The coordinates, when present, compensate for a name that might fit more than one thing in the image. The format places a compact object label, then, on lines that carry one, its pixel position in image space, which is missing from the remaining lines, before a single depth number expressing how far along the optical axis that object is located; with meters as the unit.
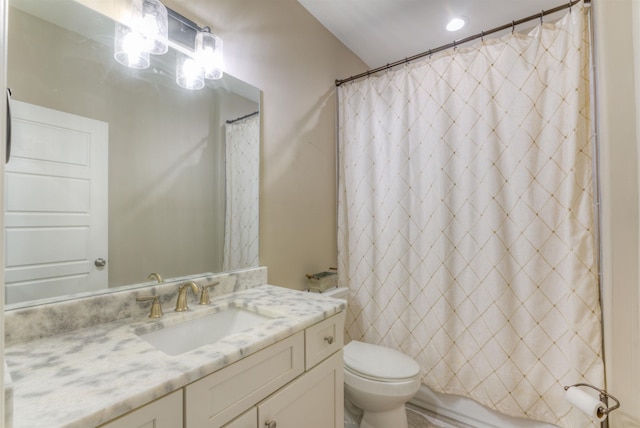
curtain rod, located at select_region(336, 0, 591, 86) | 1.40
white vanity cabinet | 0.74
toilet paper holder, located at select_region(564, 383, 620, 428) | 1.18
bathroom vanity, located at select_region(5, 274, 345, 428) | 0.58
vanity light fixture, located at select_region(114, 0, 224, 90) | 1.09
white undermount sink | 1.02
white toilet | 1.44
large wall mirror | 0.89
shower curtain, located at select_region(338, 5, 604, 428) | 1.38
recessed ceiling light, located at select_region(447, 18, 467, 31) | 2.02
